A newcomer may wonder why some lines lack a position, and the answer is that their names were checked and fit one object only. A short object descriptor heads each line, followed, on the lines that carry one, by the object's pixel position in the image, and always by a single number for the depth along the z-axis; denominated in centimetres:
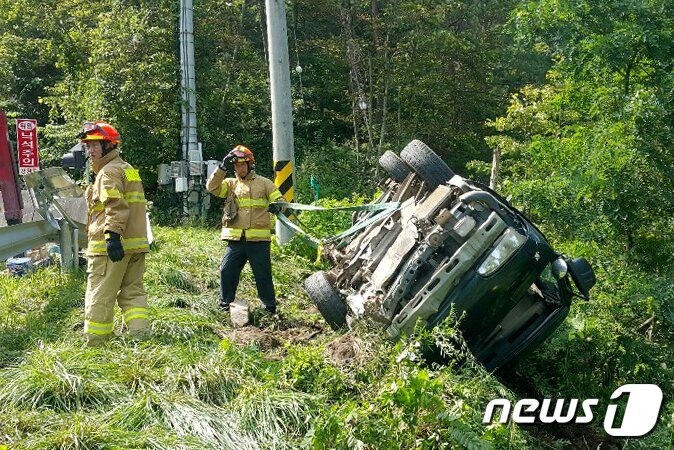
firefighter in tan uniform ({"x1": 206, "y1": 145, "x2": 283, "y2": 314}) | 659
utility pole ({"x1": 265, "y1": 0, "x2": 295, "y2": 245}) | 922
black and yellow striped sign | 921
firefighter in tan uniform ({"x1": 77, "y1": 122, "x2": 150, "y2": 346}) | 529
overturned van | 493
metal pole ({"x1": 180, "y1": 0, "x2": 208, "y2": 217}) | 1381
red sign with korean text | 963
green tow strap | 597
